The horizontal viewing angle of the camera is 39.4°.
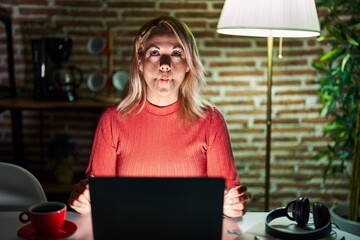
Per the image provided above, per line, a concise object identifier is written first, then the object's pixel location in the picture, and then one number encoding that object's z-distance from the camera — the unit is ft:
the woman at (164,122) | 5.37
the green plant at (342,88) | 8.86
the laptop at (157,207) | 3.41
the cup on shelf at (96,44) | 9.59
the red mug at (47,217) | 4.12
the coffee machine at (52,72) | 9.22
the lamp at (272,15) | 6.26
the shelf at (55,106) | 8.94
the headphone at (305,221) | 4.19
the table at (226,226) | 4.33
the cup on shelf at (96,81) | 9.65
